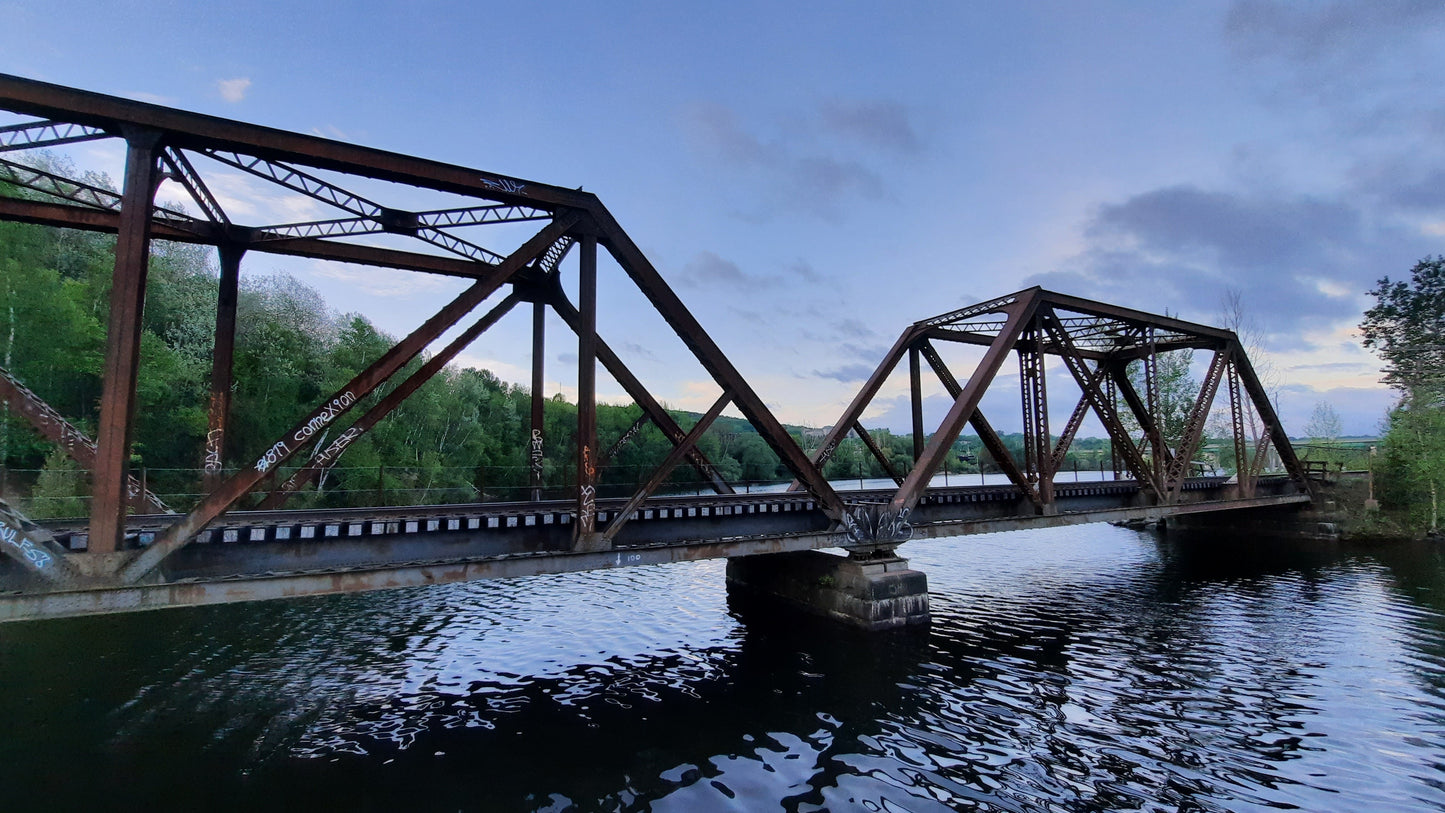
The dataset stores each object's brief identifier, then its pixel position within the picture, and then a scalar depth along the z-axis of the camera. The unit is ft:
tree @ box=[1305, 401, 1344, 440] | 246.15
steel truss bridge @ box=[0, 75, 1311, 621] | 30.55
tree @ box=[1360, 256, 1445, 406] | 131.23
